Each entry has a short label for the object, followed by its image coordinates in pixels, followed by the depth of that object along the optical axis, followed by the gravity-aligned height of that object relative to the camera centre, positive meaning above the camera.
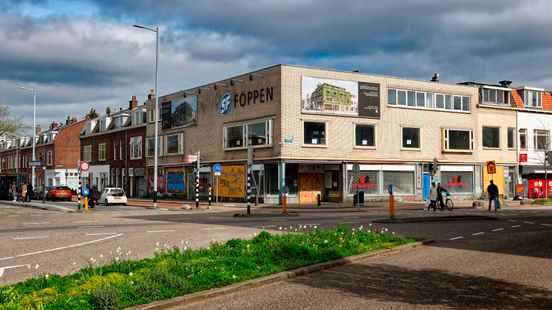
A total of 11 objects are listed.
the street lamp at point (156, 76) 39.12 +6.74
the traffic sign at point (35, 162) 47.37 +1.33
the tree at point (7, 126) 57.56 +5.19
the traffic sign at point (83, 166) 35.95 +0.81
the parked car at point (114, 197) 45.16 -1.30
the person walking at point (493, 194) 31.80 -0.76
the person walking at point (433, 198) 32.69 -1.01
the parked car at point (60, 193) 55.71 -1.25
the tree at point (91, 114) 89.25 +10.20
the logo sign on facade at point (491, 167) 33.76 +0.70
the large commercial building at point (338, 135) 42.06 +3.44
